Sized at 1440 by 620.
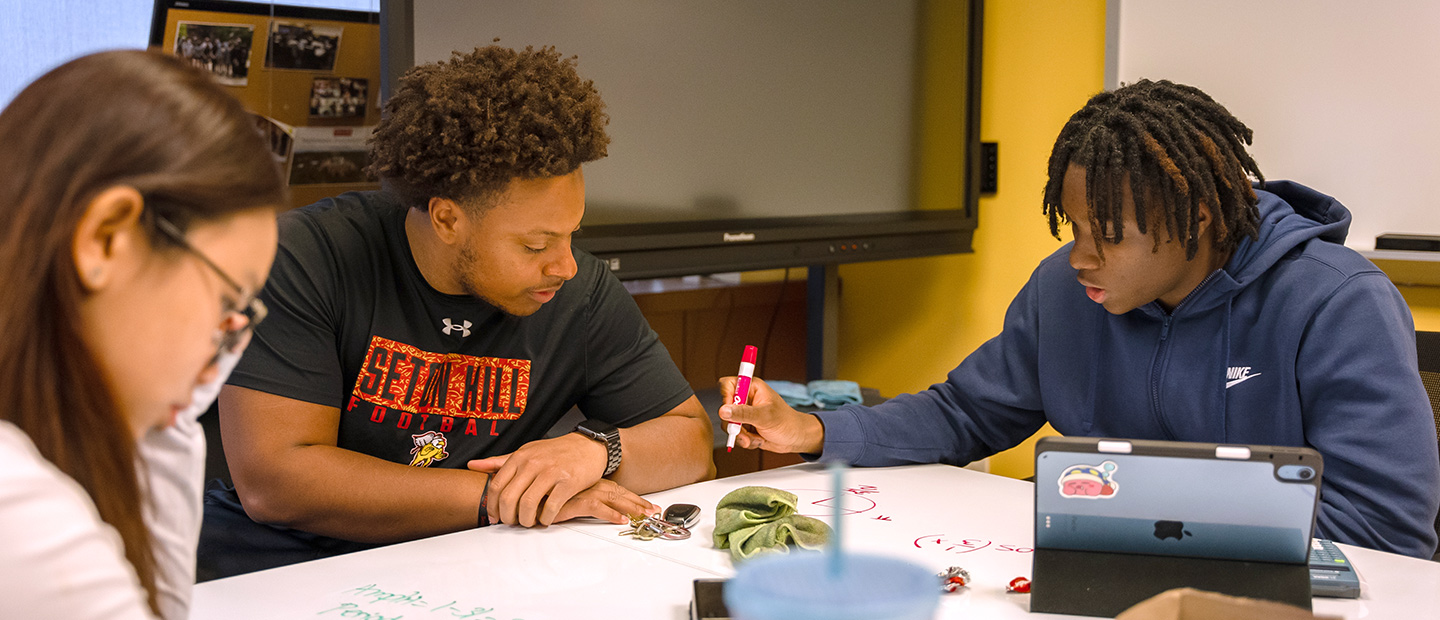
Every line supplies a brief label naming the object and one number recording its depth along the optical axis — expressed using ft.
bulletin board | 6.36
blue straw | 1.74
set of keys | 4.02
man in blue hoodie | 3.99
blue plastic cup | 1.61
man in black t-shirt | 4.34
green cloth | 3.74
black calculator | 3.29
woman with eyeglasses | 1.81
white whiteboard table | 3.25
